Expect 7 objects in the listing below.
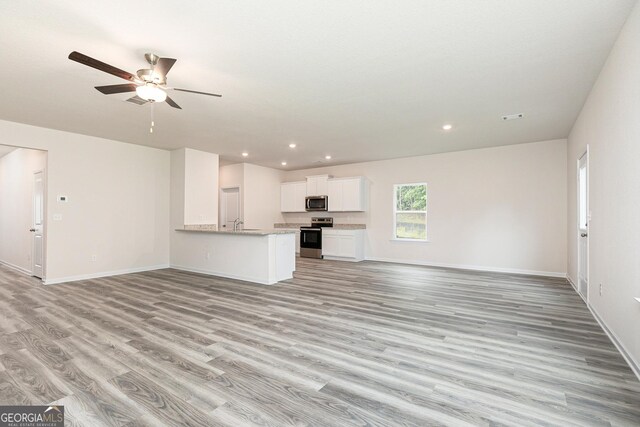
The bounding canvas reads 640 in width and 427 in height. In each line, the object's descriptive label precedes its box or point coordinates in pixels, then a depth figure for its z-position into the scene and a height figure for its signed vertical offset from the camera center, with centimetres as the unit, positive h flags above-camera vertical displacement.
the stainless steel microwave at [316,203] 863 +34
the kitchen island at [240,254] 540 -75
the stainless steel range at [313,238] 854 -66
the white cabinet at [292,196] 913 +59
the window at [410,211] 745 +11
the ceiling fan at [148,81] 264 +126
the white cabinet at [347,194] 808 +57
